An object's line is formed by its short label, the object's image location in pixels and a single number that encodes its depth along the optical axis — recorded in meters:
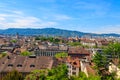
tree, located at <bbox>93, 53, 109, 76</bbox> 19.62
